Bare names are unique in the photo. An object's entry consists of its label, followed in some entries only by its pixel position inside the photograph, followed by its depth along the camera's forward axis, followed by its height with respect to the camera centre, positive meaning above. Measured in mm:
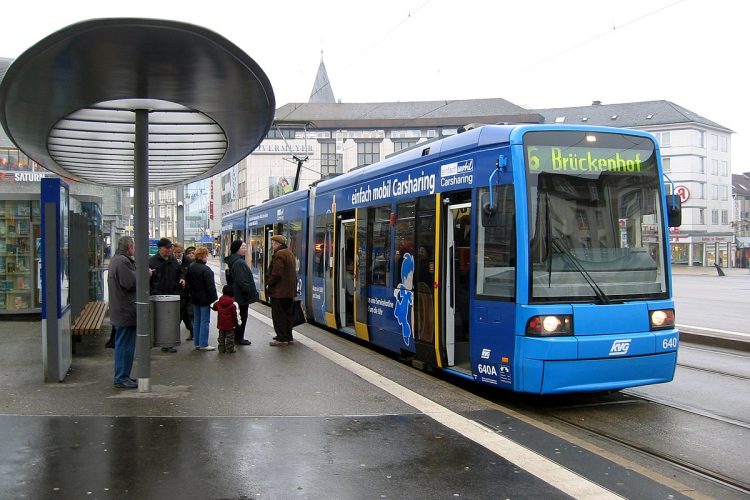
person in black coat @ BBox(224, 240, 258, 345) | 11461 -347
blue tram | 7129 -51
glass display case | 13305 +184
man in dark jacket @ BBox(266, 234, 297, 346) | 11344 -476
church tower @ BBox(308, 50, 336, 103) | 99625 +24029
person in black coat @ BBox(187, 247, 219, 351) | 10836 -521
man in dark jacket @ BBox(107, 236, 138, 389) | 7867 -587
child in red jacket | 10609 -911
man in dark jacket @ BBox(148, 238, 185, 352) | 11383 -195
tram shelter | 6039 +1723
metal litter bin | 9789 -813
